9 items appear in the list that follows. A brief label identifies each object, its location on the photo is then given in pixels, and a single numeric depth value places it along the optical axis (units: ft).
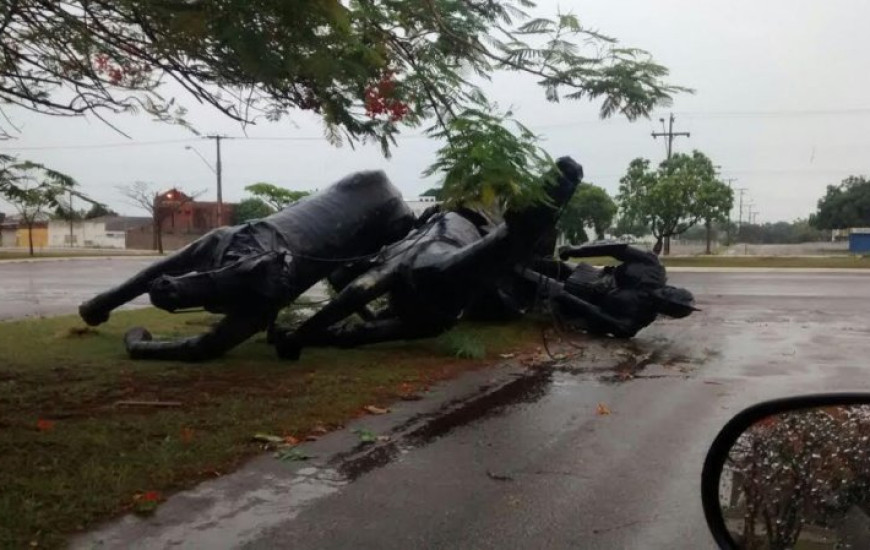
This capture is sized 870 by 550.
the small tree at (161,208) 191.62
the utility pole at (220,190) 173.01
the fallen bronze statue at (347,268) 29.09
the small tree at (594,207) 199.00
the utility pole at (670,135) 197.28
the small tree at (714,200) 166.30
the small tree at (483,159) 23.90
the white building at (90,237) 274.57
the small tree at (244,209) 156.46
